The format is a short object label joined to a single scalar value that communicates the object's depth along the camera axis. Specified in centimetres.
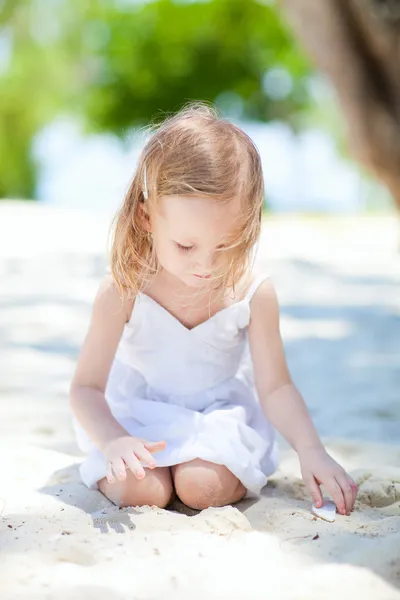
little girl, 191
